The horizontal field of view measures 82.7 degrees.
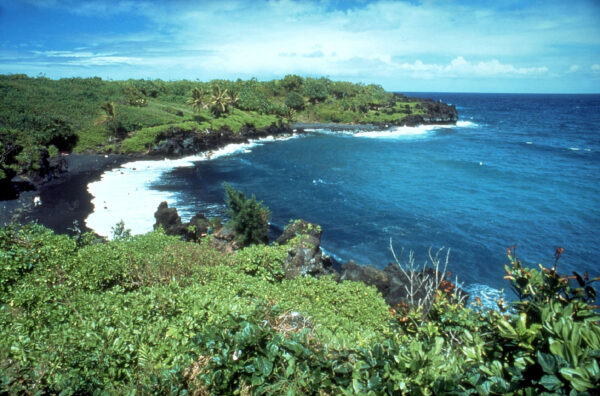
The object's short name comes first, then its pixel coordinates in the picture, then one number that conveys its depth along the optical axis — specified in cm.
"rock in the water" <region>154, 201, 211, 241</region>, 2441
